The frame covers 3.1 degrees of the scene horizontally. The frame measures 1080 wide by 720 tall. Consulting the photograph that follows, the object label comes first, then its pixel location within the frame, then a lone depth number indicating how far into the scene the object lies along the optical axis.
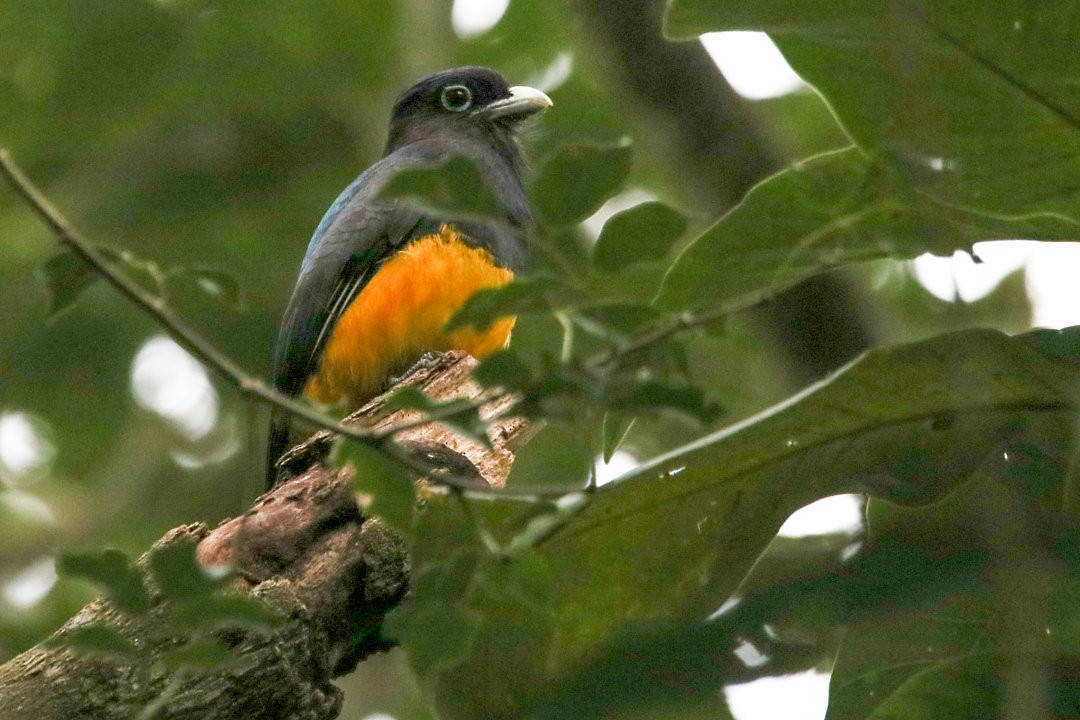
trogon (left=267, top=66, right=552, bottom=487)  6.14
